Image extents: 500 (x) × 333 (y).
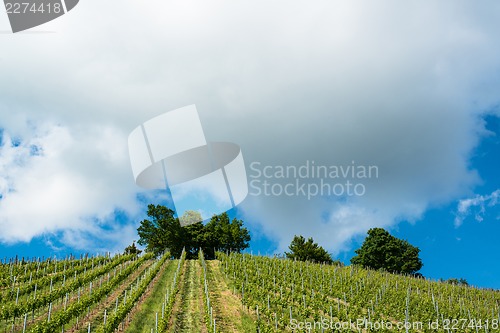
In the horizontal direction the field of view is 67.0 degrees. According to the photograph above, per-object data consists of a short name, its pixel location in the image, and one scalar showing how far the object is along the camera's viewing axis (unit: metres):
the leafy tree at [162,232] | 57.19
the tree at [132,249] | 57.99
